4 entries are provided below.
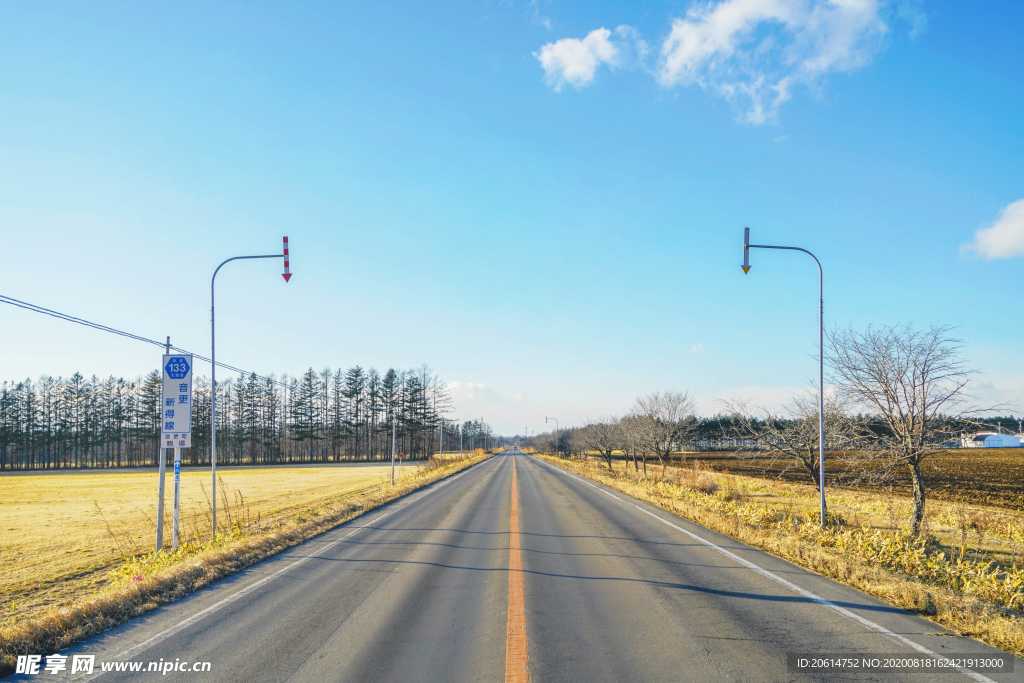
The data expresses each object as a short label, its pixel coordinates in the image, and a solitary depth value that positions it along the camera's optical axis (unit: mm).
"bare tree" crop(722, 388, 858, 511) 19422
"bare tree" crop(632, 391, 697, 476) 34875
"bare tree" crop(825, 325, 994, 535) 12000
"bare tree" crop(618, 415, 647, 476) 38688
